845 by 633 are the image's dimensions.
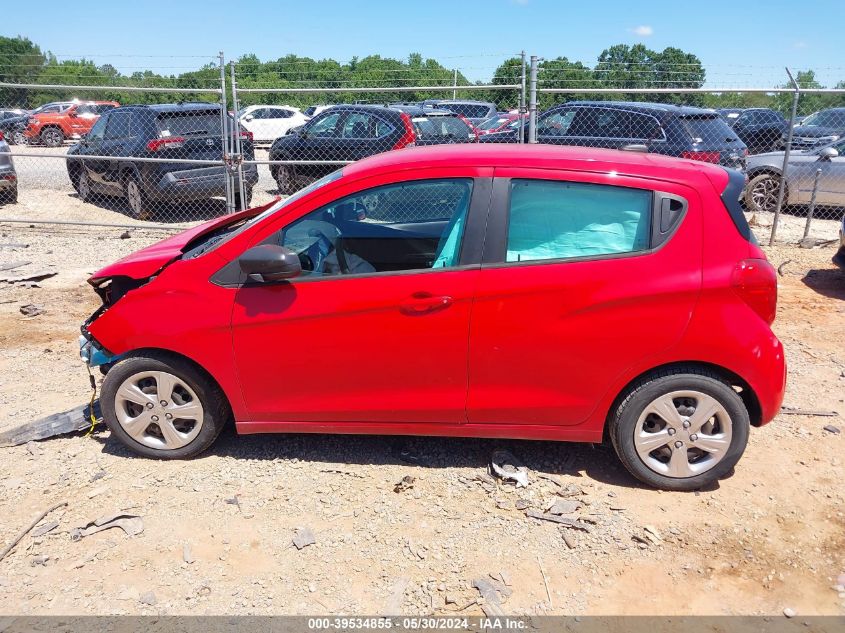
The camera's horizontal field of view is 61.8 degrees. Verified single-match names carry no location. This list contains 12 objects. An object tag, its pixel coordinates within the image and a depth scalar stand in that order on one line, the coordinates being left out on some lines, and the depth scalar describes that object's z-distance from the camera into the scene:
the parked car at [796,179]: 10.97
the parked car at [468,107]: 21.89
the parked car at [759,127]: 17.28
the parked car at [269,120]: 25.12
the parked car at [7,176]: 12.17
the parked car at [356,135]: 11.61
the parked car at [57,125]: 25.02
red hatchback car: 3.57
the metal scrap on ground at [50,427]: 4.35
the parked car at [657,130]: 10.39
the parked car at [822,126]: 16.64
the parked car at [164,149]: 10.70
